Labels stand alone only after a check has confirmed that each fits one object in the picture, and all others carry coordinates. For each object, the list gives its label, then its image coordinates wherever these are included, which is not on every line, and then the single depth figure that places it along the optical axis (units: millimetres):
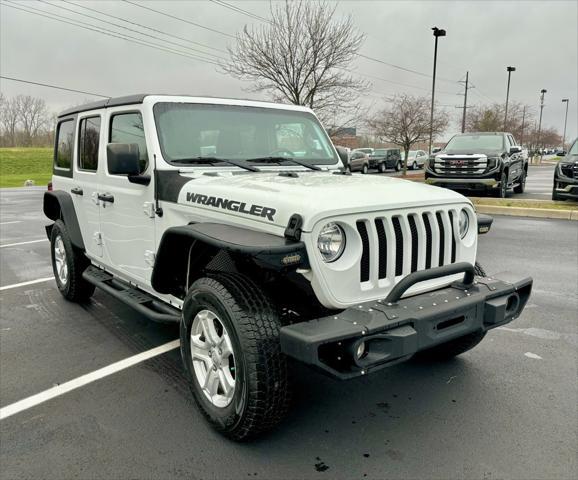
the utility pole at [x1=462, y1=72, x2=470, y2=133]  36344
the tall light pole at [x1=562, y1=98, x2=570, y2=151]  81206
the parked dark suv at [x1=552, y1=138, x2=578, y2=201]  12039
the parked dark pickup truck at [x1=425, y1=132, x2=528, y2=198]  13103
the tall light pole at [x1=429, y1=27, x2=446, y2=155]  25797
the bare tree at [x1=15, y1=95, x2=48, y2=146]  59781
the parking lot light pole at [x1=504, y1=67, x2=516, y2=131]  43209
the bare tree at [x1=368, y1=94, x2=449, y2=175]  26438
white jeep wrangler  2400
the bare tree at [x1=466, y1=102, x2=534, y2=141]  37562
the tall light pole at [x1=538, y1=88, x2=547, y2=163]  61628
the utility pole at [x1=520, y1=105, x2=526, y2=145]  44125
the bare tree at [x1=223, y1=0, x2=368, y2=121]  19672
